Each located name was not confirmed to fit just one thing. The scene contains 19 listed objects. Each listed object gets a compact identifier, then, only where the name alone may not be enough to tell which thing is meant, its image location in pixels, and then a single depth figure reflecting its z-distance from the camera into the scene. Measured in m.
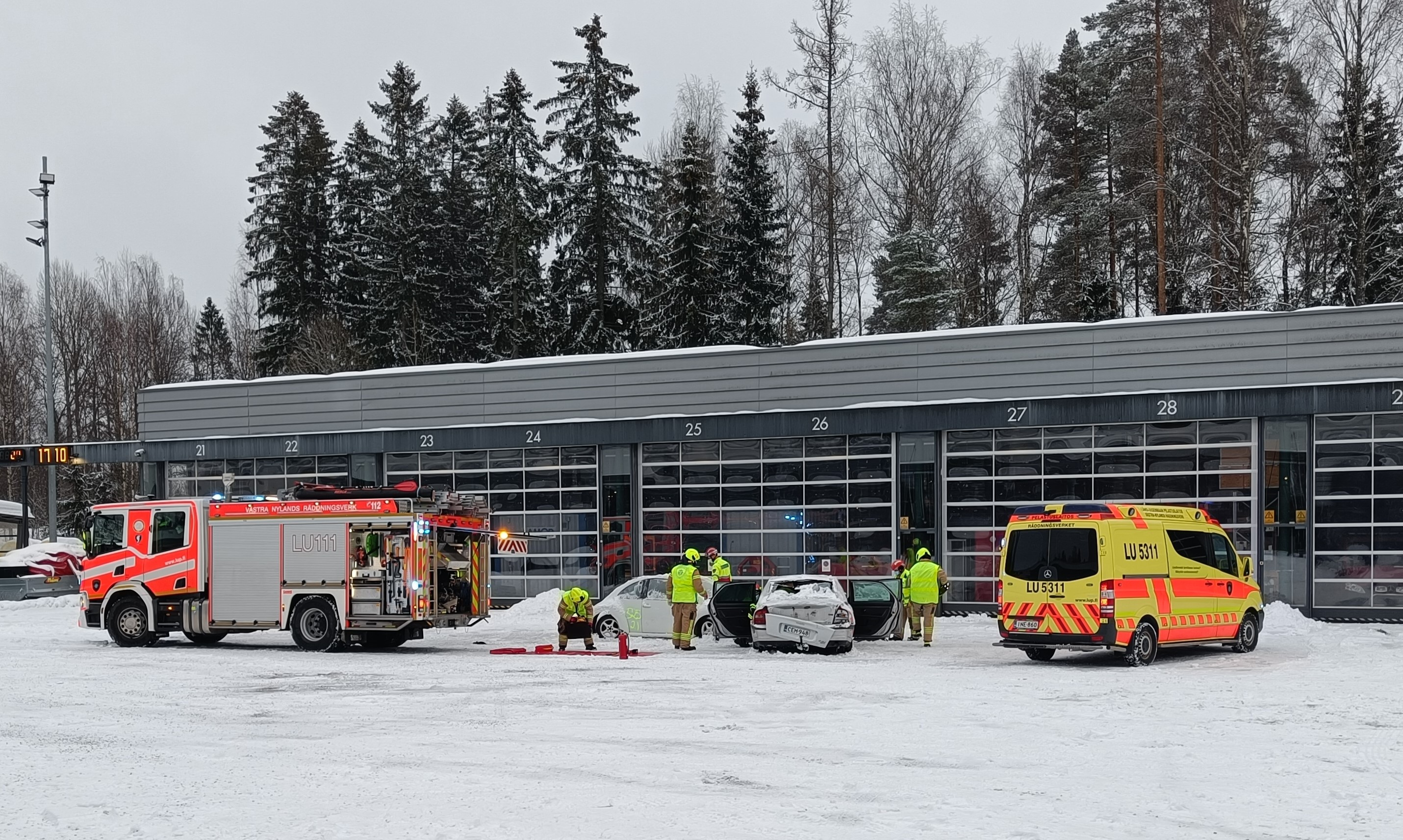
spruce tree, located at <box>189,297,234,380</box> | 79.31
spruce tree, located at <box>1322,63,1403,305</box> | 43.16
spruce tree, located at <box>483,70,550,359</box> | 57.59
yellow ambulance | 18.78
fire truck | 23.05
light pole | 42.91
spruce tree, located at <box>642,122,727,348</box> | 51.91
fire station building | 27.38
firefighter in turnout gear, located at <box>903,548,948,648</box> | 22.98
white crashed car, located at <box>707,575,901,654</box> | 21.45
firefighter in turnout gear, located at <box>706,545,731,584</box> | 23.34
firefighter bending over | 22.91
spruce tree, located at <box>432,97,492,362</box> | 61.75
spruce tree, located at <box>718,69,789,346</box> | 53.09
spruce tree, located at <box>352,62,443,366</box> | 60.28
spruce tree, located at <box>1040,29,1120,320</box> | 50.03
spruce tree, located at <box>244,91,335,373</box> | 64.38
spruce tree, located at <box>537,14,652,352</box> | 57.12
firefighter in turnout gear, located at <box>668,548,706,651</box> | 22.45
